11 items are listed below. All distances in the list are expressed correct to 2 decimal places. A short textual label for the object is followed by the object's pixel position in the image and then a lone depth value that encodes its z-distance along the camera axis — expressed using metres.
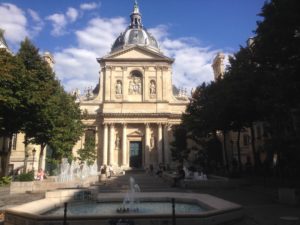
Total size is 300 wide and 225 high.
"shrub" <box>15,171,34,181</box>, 18.48
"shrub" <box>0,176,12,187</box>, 20.94
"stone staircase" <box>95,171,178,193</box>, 17.92
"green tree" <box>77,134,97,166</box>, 36.41
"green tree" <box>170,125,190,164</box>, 35.48
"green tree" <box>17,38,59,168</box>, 20.87
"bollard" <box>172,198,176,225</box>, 7.03
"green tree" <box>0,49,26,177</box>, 19.00
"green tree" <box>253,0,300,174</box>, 13.95
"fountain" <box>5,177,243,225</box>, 7.31
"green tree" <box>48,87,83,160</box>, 24.68
